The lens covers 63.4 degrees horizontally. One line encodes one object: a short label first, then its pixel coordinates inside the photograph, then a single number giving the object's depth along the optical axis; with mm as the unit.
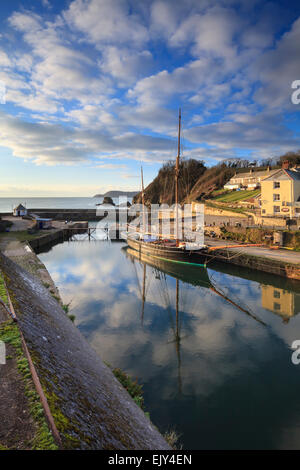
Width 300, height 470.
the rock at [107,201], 149125
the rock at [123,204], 131650
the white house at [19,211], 67312
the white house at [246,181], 69250
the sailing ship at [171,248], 33041
